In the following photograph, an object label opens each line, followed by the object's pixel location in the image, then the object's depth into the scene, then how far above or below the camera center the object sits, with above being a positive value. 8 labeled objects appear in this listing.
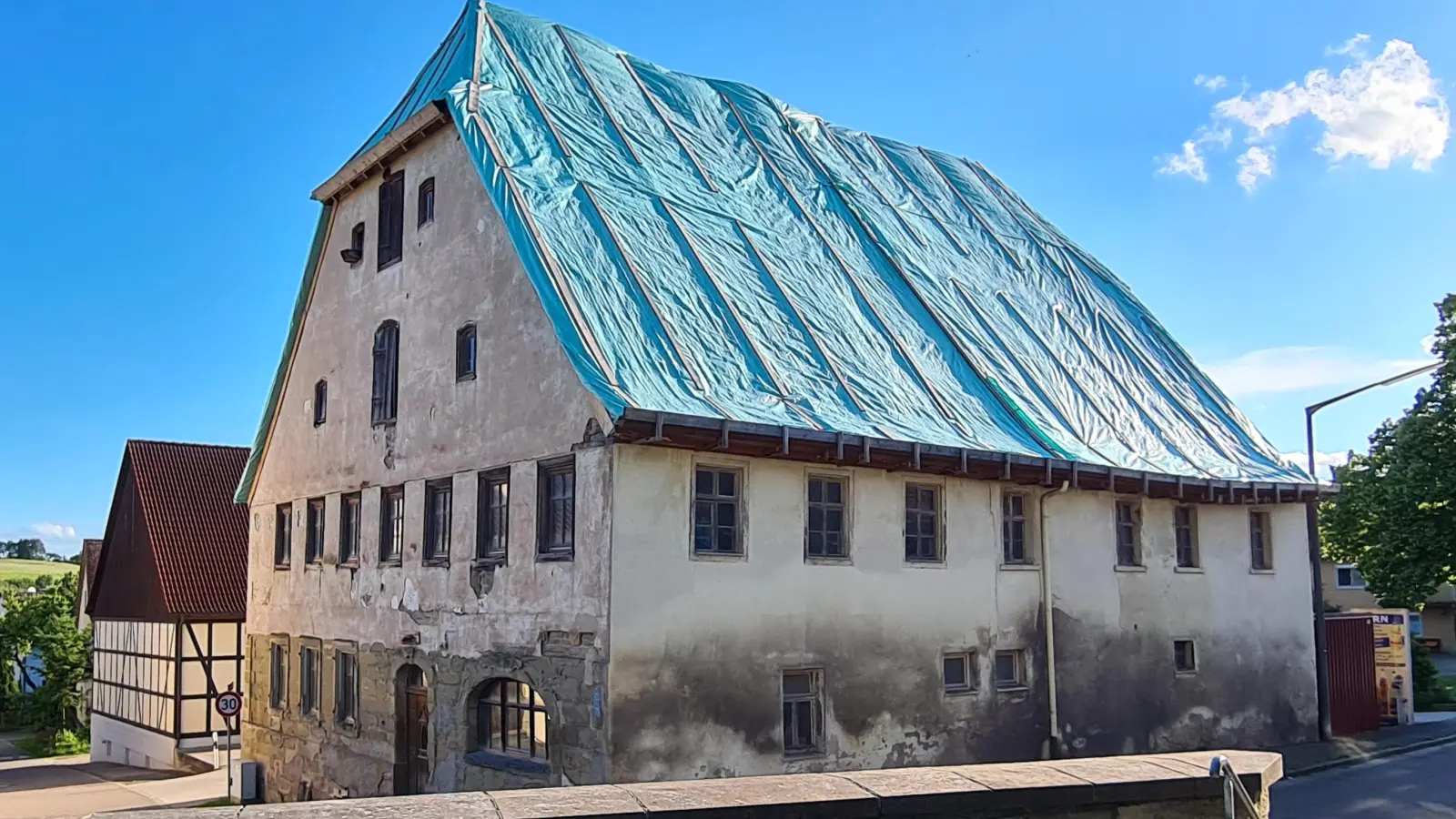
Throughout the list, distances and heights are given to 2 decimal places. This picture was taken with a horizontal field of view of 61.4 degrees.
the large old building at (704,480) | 14.88 +1.03
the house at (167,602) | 30.86 -1.27
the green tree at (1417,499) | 32.56 +1.30
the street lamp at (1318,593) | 22.90 -0.84
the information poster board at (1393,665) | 26.17 -2.52
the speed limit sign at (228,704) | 22.41 -2.75
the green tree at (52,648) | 42.69 -3.36
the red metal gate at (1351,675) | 24.88 -2.61
